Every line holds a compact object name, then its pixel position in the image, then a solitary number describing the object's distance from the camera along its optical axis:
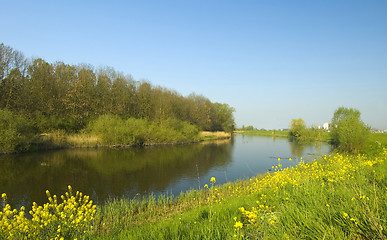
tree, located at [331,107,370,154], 23.47
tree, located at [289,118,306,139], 83.34
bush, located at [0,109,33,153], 20.53
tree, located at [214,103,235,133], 76.18
